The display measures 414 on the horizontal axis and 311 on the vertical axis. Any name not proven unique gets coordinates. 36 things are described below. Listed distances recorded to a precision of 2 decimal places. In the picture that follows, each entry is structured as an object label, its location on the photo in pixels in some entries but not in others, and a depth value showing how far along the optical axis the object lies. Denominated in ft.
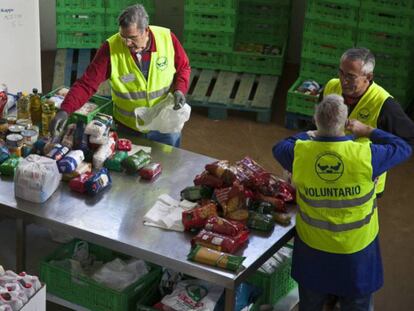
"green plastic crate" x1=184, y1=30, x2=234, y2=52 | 30.66
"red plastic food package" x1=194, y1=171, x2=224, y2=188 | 18.80
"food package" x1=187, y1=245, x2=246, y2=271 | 16.64
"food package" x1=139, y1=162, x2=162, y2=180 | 19.70
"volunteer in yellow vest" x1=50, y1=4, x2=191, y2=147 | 20.66
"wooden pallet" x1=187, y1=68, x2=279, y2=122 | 29.94
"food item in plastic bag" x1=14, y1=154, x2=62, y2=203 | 18.34
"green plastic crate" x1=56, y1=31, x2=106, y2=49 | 31.09
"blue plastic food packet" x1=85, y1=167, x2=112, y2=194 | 18.85
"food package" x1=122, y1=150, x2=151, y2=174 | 19.75
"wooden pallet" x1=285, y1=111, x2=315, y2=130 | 29.23
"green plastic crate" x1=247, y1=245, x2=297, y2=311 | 19.30
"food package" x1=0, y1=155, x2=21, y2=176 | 19.36
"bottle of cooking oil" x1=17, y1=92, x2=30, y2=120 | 21.34
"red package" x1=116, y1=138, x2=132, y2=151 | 20.56
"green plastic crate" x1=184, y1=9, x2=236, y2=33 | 30.30
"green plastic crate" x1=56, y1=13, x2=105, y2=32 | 30.66
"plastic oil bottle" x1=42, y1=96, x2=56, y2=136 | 20.85
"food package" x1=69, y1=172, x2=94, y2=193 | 18.95
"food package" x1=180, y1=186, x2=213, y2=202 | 18.86
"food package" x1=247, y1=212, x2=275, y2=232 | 17.93
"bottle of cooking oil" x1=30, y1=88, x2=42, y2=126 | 21.43
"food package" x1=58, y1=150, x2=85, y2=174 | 19.08
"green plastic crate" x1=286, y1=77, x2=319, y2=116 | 28.76
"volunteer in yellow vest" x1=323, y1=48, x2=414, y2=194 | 18.29
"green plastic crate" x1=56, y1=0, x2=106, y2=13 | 30.50
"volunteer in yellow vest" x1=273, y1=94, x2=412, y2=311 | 16.55
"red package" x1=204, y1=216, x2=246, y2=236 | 17.44
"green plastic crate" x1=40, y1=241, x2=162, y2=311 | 18.35
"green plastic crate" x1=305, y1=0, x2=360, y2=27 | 28.50
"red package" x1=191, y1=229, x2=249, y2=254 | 17.10
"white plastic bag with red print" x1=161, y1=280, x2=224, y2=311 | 17.83
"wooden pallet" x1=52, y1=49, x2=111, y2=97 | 31.12
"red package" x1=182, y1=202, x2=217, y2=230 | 17.81
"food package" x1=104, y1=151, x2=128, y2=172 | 19.94
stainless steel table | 16.98
